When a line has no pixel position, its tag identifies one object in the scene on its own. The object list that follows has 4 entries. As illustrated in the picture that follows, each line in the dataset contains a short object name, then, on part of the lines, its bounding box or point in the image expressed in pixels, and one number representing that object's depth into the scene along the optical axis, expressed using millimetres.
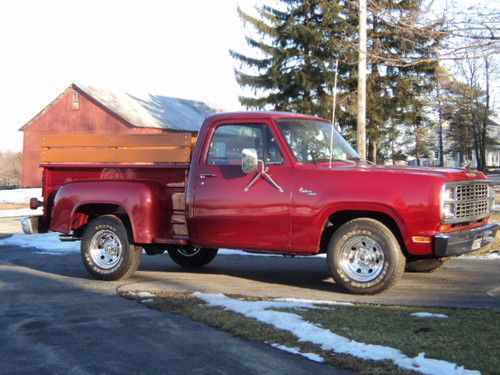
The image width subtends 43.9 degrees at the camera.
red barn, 45500
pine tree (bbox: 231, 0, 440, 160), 26812
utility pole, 13734
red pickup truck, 6766
